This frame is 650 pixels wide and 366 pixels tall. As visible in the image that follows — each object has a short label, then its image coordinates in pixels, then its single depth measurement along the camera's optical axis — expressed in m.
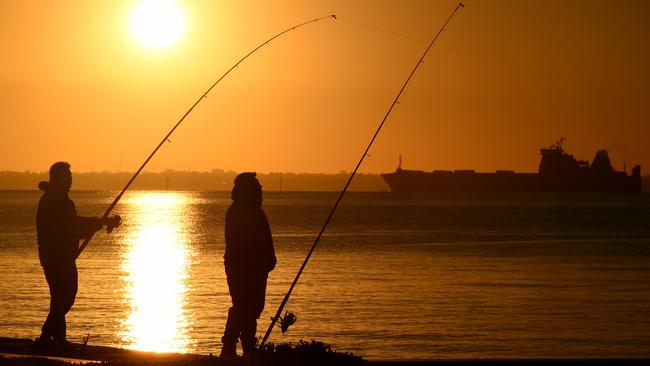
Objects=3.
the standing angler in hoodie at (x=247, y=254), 19.11
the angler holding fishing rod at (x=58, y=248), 19.87
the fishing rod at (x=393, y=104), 24.85
